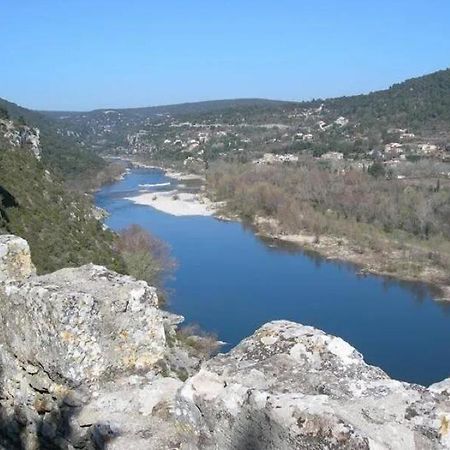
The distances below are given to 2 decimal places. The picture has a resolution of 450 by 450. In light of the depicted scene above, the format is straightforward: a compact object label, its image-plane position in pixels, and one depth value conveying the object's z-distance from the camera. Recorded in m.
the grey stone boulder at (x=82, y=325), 3.70
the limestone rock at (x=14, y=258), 4.54
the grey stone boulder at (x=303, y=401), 2.61
